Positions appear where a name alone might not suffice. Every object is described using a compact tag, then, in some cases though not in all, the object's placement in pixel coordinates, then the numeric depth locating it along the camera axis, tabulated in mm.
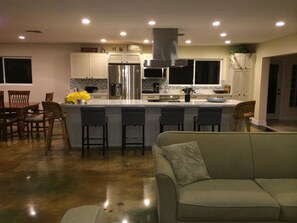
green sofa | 2039
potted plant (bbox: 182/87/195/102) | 5195
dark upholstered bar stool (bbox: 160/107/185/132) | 4625
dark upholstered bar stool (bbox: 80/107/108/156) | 4425
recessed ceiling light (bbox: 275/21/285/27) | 4621
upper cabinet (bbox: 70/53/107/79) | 7559
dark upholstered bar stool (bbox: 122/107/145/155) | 4523
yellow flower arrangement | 4777
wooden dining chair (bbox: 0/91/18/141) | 5321
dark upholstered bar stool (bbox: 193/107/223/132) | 4629
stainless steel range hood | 5328
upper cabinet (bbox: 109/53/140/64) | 7570
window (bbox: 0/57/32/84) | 8000
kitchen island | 4844
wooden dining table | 5508
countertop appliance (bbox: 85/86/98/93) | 7752
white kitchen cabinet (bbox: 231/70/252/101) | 7742
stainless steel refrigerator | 7512
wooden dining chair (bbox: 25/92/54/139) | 5609
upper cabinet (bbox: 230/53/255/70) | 7641
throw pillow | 2350
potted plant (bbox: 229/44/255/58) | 7680
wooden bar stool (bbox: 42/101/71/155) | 4480
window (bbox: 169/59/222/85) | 8250
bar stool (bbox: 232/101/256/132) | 4616
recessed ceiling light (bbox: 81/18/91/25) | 4409
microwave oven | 7641
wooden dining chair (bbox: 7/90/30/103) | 6262
